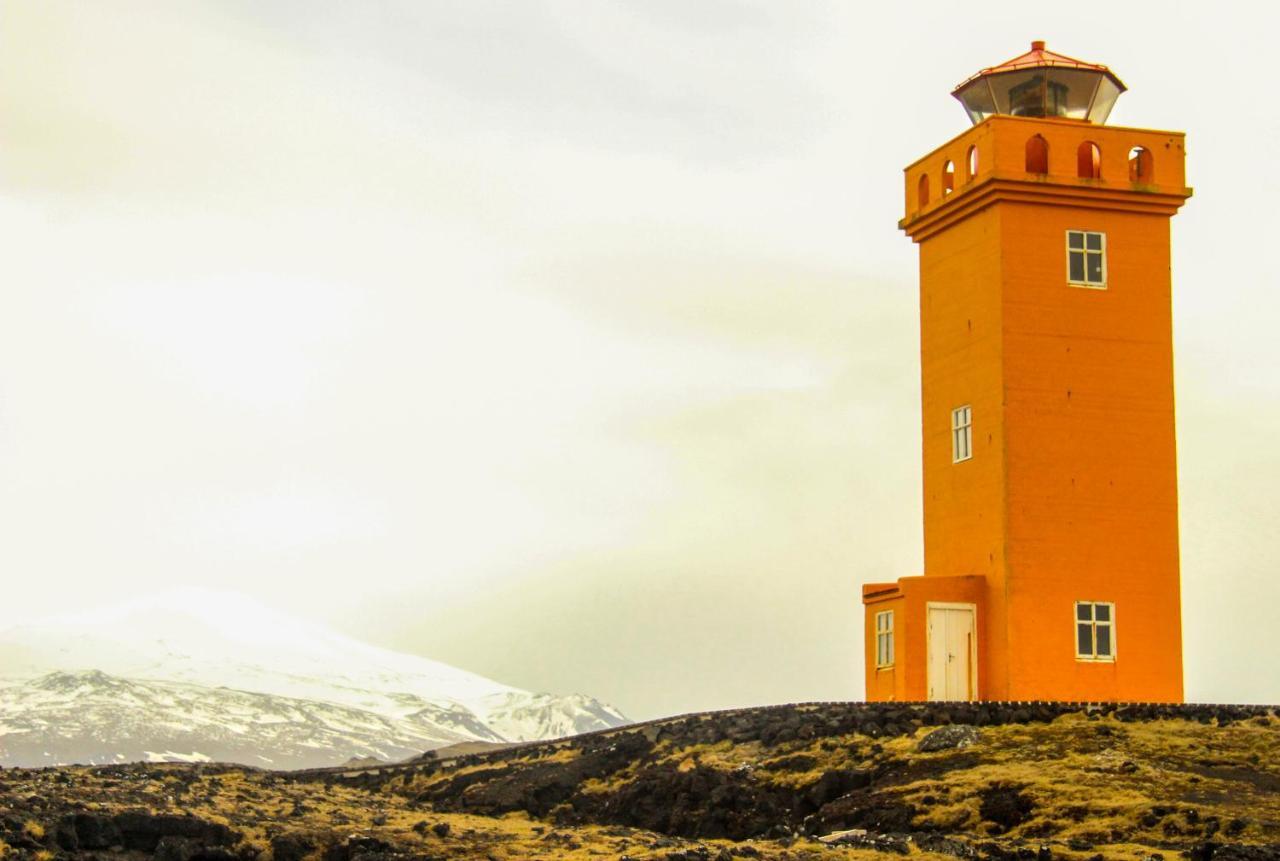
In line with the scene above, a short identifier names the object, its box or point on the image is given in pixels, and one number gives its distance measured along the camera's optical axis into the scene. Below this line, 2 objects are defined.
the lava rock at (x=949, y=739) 37.91
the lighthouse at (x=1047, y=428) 43.91
